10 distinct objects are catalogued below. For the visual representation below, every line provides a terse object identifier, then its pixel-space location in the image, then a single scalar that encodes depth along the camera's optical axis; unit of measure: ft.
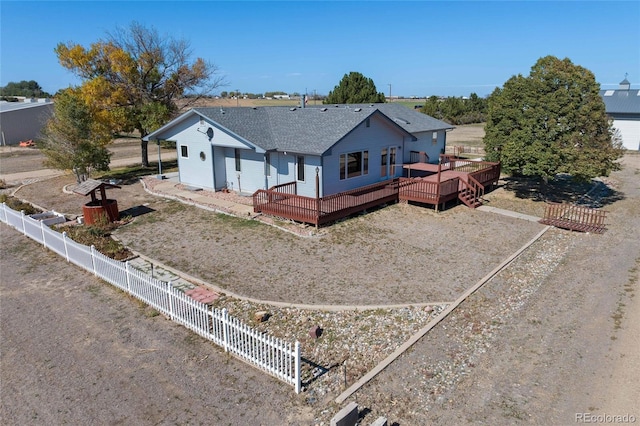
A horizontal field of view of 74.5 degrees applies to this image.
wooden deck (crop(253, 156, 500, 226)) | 61.21
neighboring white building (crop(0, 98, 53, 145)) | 166.20
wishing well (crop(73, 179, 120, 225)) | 61.62
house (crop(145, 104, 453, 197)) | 69.62
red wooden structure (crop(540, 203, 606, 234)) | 61.72
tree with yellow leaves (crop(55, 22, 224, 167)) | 98.22
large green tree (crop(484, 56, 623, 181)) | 67.97
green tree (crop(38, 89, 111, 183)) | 81.51
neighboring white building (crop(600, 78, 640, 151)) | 149.79
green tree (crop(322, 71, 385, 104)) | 153.51
